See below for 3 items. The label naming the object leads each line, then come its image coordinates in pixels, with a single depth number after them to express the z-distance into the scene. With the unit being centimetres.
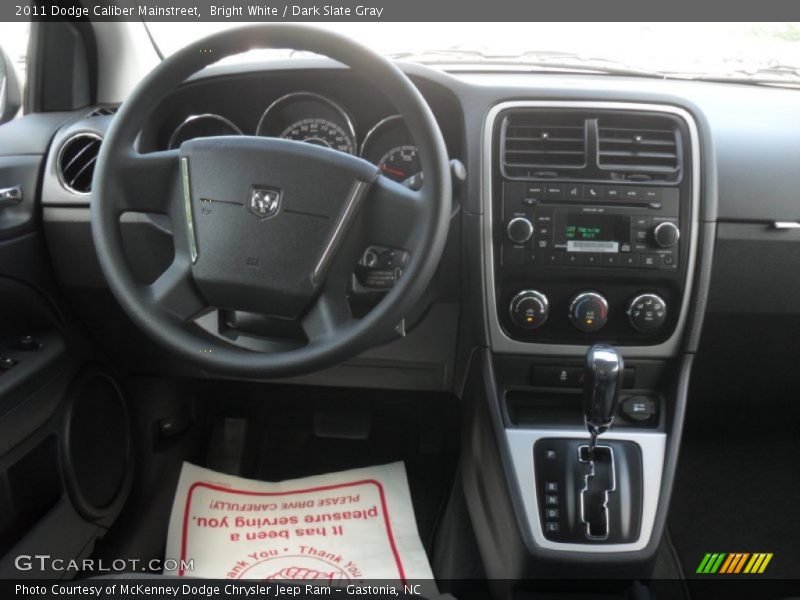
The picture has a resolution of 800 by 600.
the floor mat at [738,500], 169
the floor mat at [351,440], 181
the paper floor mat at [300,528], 146
